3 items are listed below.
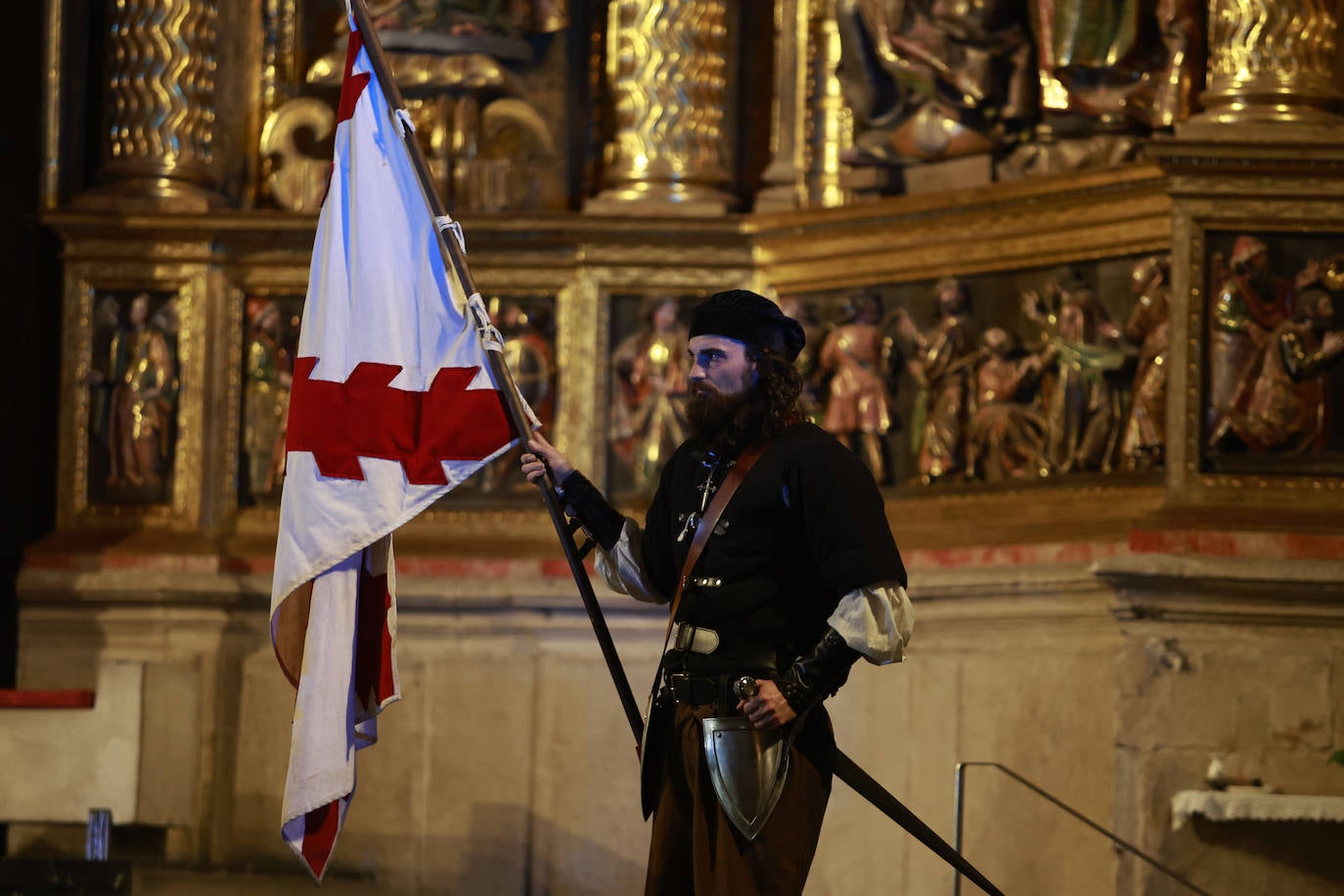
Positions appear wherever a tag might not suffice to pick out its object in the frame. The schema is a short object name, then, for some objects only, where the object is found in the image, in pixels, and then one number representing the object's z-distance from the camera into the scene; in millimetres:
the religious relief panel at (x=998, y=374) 14147
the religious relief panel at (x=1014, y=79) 14810
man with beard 7899
